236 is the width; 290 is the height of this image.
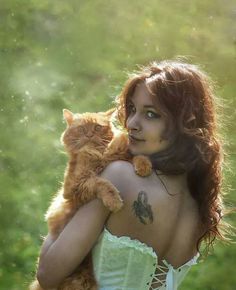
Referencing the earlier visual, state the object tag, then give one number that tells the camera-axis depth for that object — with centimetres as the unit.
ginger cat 241
